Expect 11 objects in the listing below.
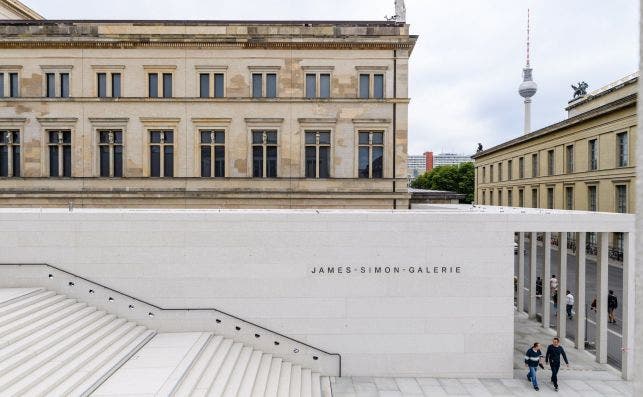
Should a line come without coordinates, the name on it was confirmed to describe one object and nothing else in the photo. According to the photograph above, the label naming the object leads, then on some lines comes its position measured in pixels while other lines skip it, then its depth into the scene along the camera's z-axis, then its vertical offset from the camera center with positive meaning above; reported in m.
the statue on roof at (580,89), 54.97 +15.47
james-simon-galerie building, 13.20 -1.24
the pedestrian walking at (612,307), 20.75 -6.15
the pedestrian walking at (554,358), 13.84 -6.01
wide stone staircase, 10.10 -5.12
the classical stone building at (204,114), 22.02 +4.70
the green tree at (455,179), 88.56 +3.79
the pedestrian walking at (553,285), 25.23 -6.03
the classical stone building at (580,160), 35.22 +4.06
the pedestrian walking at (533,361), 14.01 -6.19
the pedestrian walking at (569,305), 21.88 -6.43
